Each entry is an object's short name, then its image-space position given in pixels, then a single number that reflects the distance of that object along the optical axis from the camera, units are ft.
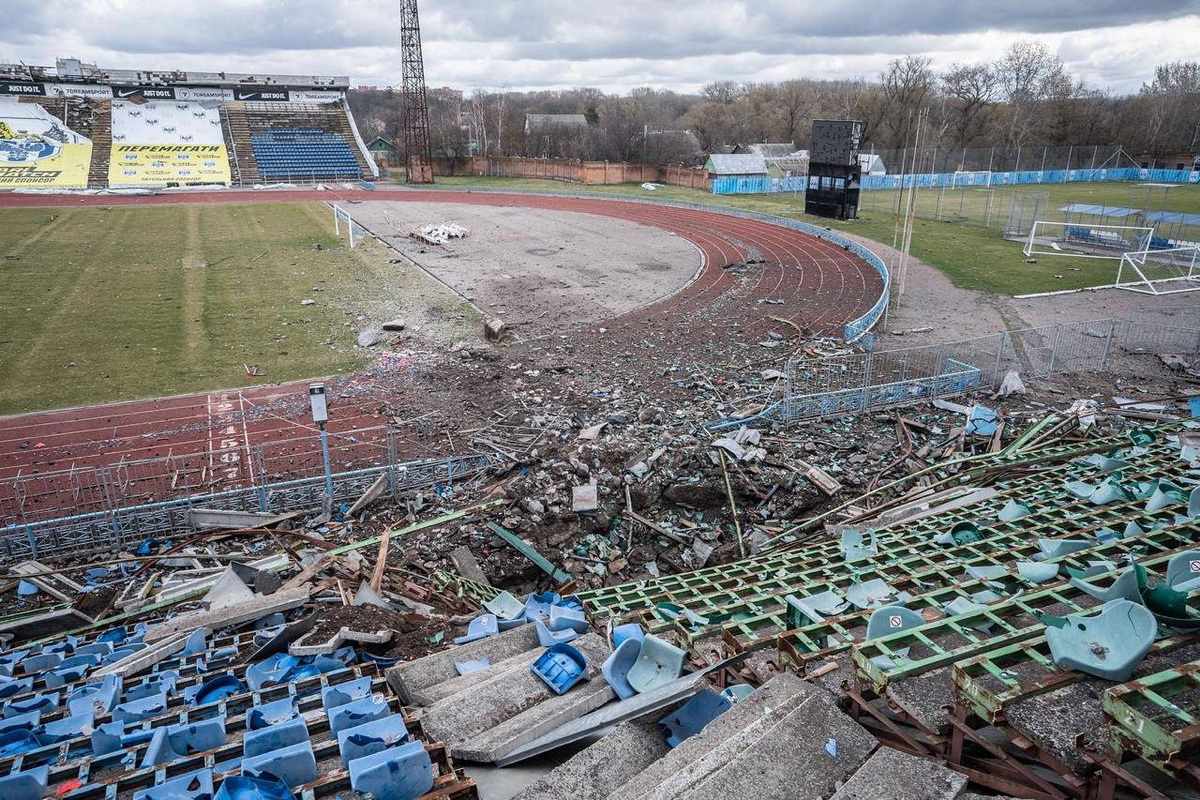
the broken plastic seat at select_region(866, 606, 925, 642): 20.74
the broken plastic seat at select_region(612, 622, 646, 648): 21.87
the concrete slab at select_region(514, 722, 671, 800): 15.35
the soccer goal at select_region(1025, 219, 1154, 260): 107.49
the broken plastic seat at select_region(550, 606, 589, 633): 25.64
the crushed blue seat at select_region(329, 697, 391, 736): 18.06
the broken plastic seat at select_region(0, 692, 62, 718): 21.43
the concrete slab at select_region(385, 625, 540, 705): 21.35
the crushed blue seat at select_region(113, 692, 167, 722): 20.22
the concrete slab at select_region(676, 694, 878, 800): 14.48
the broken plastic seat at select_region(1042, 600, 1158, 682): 16.74
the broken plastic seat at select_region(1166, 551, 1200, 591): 20.86
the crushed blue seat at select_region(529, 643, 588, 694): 20.21
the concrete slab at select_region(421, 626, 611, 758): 18.78
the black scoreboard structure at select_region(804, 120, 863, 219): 123.65
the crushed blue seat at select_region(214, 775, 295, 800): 14.14
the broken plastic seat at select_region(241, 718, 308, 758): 17.22
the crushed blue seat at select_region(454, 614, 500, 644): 25.56
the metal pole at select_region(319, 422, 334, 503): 39.14
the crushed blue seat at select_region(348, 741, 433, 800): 15.28
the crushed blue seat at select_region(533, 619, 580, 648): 23.91
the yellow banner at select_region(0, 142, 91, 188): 166.85
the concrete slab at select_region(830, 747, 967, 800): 13.99
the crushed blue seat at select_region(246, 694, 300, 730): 18.89
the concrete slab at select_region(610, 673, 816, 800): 14.89
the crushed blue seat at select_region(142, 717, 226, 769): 17.90
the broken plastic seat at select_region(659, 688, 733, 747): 17.63
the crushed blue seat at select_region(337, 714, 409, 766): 16.70
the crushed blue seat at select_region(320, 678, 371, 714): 19.24
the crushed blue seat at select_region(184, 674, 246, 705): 21.55
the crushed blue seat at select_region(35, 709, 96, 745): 19.44
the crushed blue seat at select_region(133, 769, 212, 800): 15.23
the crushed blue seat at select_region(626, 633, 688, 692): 19.31
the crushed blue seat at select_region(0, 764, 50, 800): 15.80
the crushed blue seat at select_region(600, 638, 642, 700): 19.08
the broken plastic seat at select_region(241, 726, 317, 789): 15.67
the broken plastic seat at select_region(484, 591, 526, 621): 28.25
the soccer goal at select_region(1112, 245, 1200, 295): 87.71
